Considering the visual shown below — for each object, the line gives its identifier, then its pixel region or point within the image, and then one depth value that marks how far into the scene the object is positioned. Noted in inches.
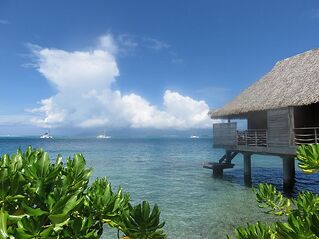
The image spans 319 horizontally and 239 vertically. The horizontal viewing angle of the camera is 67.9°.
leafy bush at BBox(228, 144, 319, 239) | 72.6
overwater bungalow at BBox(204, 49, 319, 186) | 394.7
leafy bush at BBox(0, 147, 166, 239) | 64.7
